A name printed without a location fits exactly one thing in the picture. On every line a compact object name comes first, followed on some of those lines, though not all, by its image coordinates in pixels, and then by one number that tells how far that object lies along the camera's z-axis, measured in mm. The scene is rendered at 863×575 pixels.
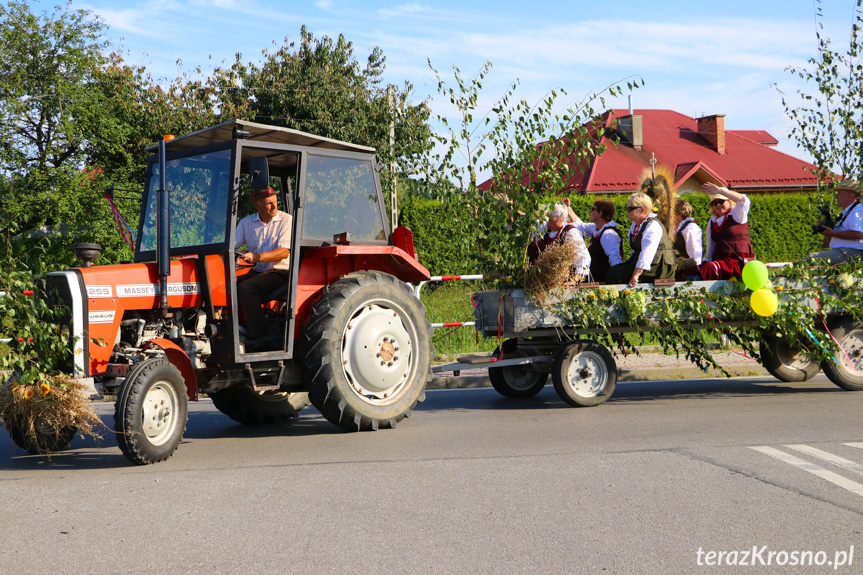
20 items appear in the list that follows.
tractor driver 6949
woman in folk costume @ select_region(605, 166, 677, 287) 8484
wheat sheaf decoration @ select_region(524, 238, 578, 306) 8047
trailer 8180
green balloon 8305
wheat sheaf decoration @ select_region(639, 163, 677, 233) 9367
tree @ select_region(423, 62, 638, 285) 8742
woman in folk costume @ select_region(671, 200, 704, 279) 9036
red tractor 6082
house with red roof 37750
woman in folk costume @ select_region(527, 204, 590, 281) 8469
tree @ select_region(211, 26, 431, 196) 22328
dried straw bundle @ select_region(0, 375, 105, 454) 5773
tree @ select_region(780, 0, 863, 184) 12305
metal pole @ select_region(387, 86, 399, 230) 18920
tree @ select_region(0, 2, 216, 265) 21062
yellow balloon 8250
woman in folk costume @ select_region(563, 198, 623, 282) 9070
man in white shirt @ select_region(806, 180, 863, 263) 9250
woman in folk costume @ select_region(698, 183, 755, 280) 8820
